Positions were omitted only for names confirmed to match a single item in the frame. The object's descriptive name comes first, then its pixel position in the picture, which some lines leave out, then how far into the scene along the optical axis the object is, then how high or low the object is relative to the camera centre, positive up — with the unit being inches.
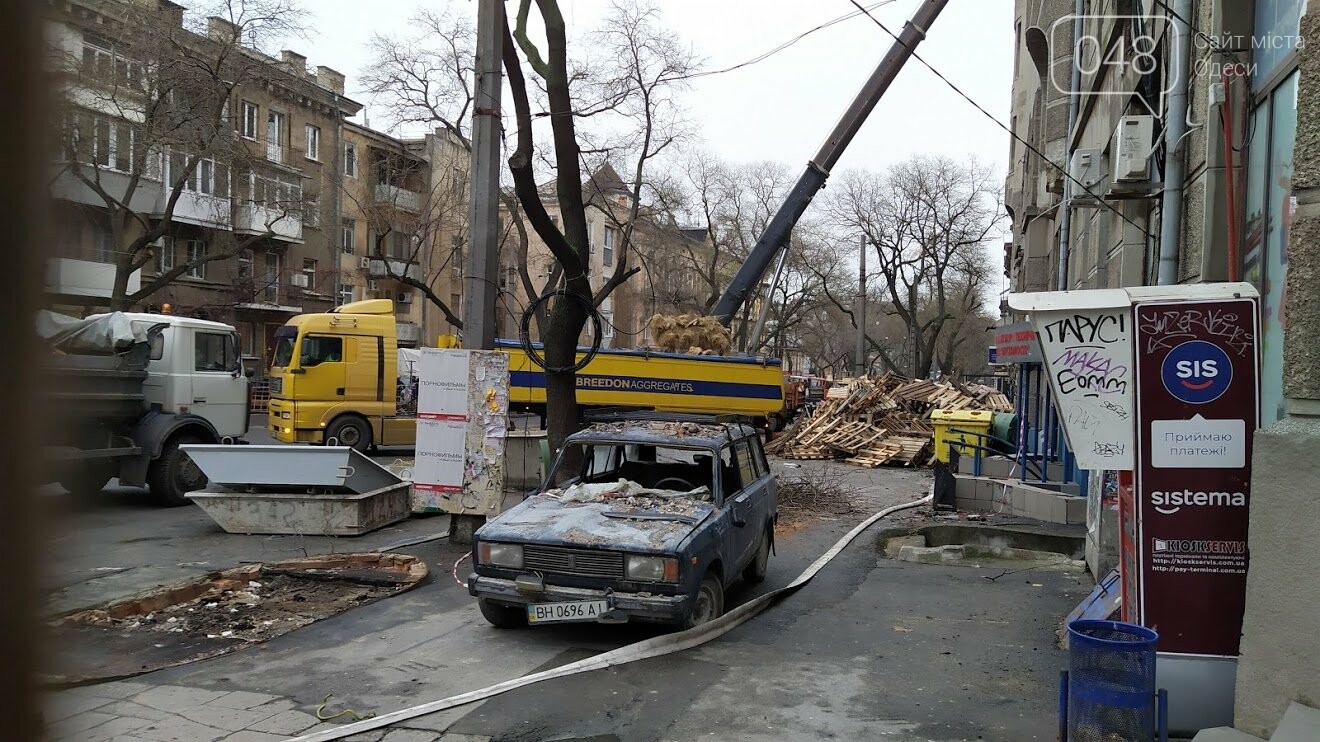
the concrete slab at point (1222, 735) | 156.3 -61.8
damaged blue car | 245.3 -46.9
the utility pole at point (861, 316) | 1501.0 +105.3
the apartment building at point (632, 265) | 1633.9 +240.8
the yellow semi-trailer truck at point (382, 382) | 708.0 -9.9
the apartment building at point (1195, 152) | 237.1 +82.5
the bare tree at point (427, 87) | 1021.2 +326.4
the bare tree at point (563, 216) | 441.7 +81.1
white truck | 450.0 -17.1
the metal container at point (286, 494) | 402.3 -59.9
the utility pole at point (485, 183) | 396.8 +83.5
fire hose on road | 194.5 -76.7
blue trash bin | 161.0 -55.6
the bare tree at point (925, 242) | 1797.5 +283.5
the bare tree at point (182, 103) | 828.0 +257.7
